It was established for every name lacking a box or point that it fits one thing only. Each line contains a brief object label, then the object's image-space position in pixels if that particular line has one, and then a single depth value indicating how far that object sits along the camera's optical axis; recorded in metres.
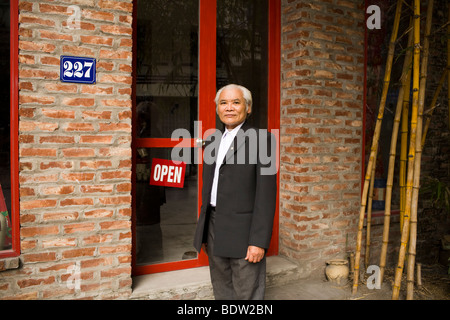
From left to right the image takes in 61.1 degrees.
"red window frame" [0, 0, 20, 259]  2.59
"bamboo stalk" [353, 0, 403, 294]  3.30
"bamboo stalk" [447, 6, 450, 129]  3.47
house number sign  2.66
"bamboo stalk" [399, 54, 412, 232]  3.43
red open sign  3.39
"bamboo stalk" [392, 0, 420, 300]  3.06
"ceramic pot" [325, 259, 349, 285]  3.62
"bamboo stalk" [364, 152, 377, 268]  3.63
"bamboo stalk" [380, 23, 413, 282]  3.31
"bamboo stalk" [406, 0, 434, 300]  3.09
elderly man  2.31
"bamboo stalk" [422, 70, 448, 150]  3.54
